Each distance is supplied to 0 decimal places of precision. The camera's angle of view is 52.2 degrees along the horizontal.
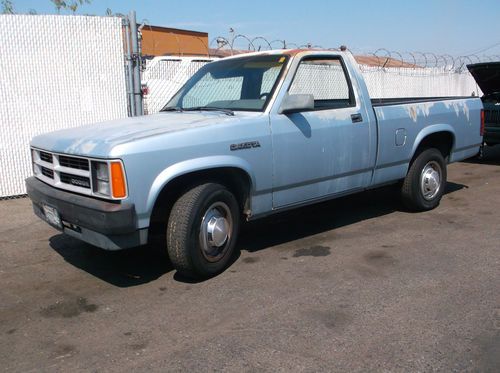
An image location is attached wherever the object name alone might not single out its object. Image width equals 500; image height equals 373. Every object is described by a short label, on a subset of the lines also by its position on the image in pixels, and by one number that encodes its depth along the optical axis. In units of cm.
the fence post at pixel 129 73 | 791
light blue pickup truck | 380
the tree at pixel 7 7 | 1445
